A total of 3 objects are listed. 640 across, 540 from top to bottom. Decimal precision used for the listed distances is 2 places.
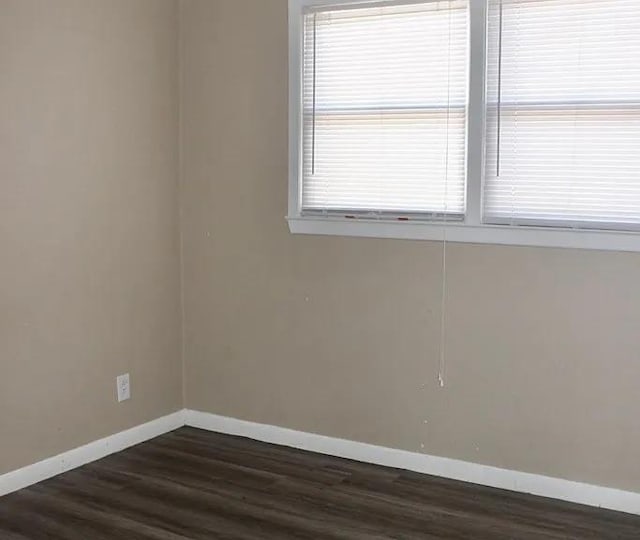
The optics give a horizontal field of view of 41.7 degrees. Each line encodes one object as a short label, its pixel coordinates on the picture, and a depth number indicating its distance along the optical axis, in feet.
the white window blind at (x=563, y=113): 10.87
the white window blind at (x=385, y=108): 12.00
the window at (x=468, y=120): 11.02
